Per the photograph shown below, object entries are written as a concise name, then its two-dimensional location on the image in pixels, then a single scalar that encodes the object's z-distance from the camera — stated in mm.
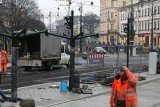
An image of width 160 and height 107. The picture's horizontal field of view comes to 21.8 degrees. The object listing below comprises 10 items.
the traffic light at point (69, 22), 19269
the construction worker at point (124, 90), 8781
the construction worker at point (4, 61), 27745
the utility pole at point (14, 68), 14680
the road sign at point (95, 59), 19859
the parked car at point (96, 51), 20594
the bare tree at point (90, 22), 144625
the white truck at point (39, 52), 31812
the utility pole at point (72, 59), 18027
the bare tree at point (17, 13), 49656
